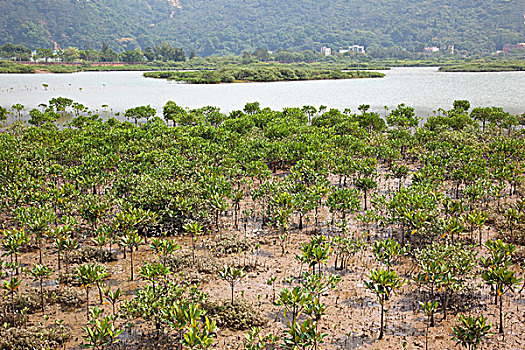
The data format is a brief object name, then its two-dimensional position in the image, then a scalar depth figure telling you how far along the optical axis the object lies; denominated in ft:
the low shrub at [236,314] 48.98
